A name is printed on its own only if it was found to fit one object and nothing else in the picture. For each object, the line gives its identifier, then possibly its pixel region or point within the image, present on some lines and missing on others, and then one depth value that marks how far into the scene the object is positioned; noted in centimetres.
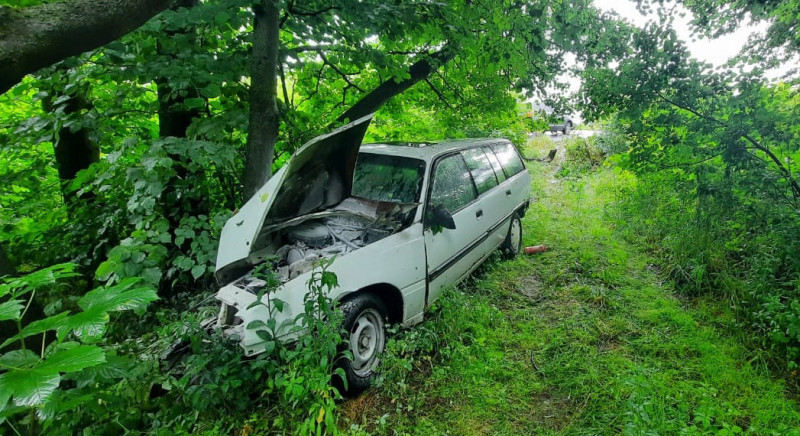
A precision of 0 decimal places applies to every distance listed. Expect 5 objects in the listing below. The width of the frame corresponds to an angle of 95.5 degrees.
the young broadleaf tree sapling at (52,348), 88
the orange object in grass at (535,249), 519
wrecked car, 257
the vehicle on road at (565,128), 1607
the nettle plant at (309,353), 204
